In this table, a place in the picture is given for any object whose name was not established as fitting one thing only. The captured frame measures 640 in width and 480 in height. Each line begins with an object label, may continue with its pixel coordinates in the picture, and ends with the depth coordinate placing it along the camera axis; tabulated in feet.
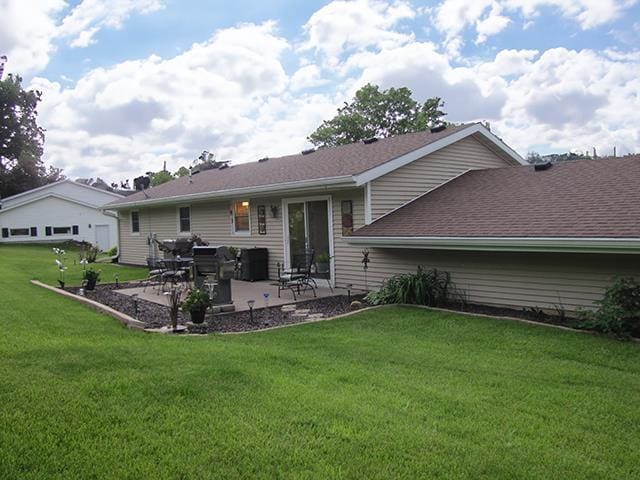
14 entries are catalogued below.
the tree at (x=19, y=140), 139.74
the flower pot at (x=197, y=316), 23.75
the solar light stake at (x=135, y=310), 26.32
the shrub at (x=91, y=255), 46.71
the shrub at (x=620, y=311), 20.33
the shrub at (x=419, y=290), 28.27
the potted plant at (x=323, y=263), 36.37
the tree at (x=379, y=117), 123.24
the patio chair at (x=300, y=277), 32.96
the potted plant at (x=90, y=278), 35.73
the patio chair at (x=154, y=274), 37.09
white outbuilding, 108.88
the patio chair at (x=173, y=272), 34.83
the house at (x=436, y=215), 24.25
